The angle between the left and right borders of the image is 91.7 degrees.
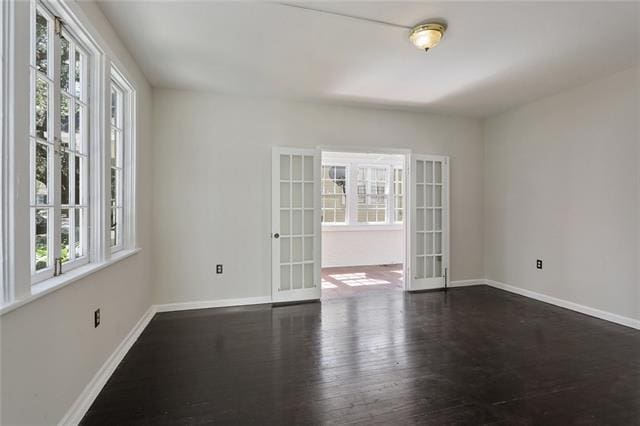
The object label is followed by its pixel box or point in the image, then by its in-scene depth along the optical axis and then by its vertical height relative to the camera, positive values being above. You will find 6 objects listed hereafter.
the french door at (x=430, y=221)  4.72 -0.14
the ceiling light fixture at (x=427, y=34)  2.41 +1.42
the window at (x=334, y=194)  6.87 +0.40
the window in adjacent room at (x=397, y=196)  7.28 +0.36
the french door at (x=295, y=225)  4.09 -0.17
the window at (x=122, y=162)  2.75 +0.46
